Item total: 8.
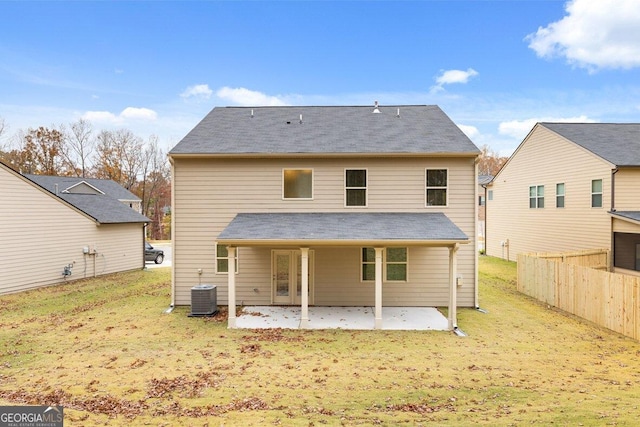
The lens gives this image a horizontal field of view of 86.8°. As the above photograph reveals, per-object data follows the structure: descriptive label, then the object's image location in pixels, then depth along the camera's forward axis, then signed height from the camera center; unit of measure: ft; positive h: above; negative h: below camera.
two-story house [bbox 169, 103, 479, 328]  38.37 +0.93
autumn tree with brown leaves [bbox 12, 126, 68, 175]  119.44 +22.76
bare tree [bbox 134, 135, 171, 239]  140.87 +13.56
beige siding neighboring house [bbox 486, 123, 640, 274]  48.42 +3.93
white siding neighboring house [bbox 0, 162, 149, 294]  46.09 -3.06
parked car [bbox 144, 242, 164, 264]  76.23 -9.01
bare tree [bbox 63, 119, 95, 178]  129.59 +26.72
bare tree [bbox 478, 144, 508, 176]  177.99 +27.65
